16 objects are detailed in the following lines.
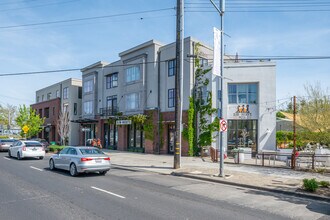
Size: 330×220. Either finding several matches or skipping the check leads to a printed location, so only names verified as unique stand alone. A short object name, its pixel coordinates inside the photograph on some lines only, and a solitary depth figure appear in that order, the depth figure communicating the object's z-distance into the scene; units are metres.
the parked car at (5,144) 31.30
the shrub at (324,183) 10.87
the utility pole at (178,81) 16.69
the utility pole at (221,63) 13.67
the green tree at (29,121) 44.22
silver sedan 13.29
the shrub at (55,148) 29.34
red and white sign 13.86
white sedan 21.89
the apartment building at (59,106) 42.12
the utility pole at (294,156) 15.96
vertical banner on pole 13.79
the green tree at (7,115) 80.11
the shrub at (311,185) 10.22
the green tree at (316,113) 13.45
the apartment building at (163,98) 23.62
